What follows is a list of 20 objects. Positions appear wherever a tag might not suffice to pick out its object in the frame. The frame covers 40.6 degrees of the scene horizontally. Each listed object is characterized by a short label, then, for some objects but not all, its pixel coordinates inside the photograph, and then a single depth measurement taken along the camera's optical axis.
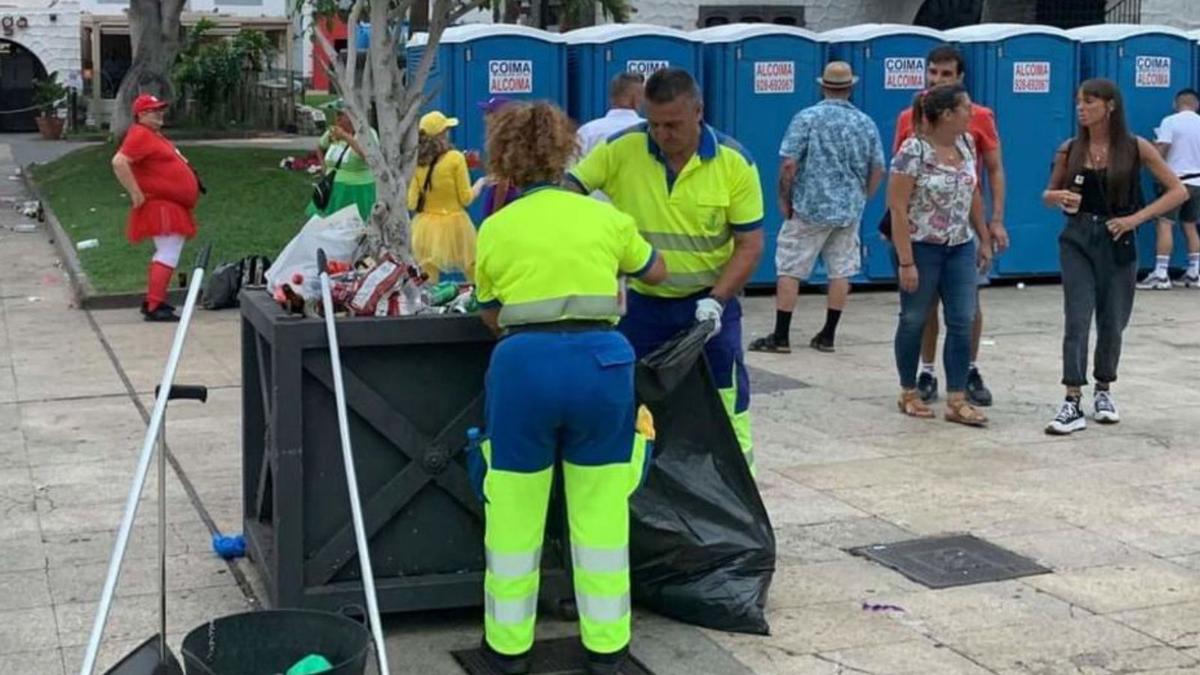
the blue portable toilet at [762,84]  12.86
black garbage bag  5.35
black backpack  12.34
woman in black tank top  7.97
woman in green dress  11.22
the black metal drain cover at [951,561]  5.91
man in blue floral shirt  10.41
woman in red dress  11.53
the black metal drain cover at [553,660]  5.04
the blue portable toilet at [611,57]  12.60
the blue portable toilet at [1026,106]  13.36
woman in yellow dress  10.11
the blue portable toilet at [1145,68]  13.61
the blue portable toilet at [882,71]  13.11
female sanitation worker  4.68
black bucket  4.12
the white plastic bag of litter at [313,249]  5.49
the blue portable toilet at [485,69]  12.20
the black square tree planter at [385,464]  5.11
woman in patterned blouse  7.98
